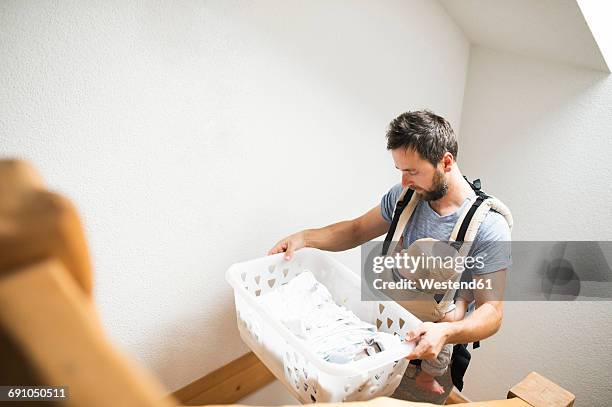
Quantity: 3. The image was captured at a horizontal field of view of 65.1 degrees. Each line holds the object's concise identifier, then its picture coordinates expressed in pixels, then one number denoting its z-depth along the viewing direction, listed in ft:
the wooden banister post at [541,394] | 3.12
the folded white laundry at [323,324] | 3.69
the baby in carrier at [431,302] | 4.28
